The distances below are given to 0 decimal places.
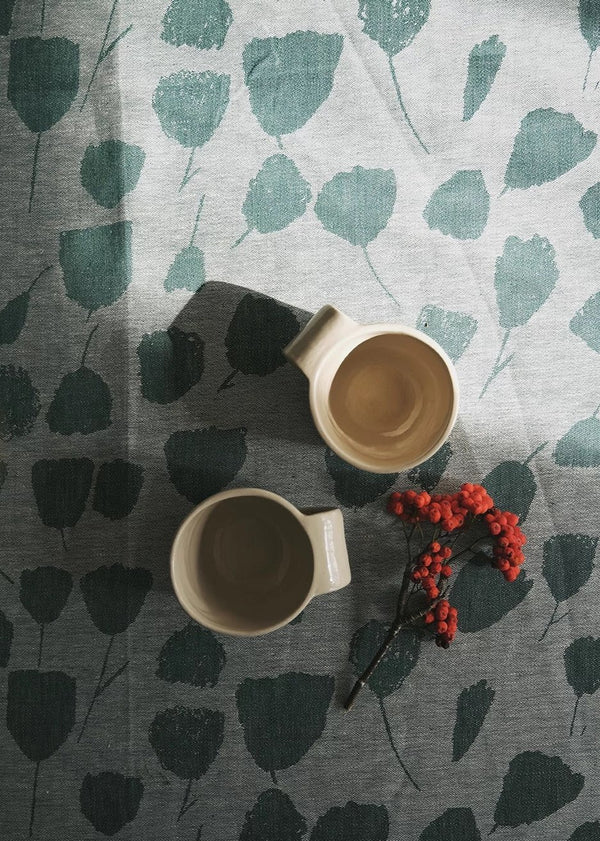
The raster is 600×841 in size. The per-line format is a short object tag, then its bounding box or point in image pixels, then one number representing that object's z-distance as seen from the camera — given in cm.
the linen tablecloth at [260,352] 91
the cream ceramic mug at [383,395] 82
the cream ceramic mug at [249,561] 83
